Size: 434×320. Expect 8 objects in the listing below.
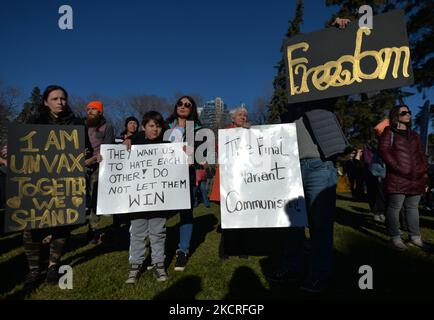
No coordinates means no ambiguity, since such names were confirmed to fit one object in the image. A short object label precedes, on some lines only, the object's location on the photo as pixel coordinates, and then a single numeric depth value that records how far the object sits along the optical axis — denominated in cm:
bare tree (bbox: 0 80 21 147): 2375
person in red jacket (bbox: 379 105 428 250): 382
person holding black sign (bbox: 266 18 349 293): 248
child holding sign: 285
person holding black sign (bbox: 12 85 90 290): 273
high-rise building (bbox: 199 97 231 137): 3197
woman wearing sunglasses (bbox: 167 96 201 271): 324
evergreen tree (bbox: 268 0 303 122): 2639
